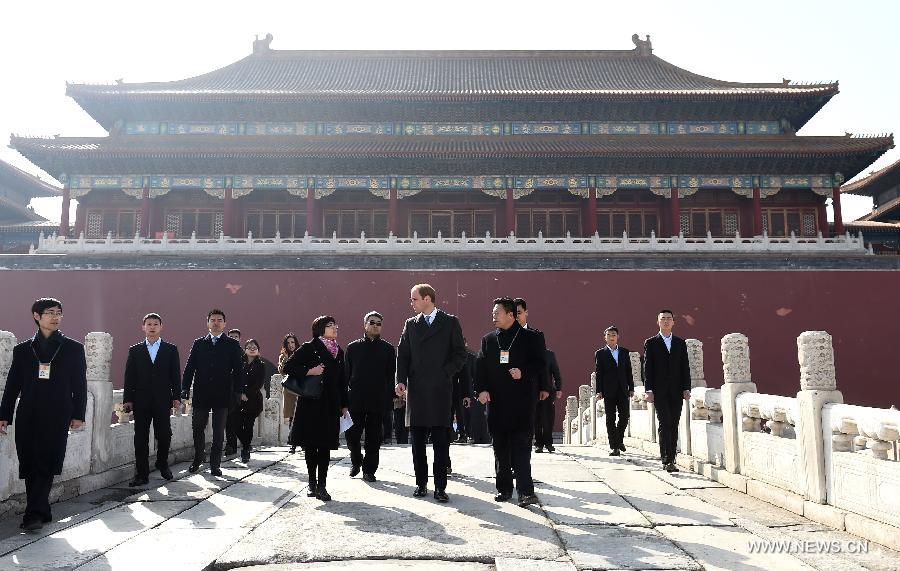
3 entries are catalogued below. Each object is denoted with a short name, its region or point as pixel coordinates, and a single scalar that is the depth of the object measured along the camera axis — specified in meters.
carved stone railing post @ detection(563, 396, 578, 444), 12.10
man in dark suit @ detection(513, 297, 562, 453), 6.87
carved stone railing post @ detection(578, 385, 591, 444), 10.66
